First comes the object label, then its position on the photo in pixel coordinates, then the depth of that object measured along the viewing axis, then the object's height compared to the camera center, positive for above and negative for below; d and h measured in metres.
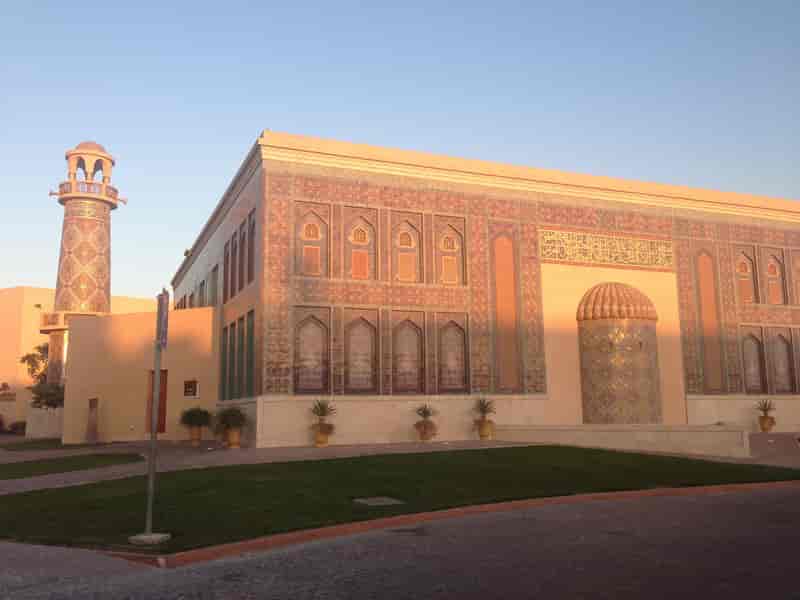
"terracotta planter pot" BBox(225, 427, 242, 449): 22.50 -0.93
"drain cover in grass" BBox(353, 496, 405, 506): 10.80 -1.45
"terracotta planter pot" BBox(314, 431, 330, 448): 21.44 -1.00
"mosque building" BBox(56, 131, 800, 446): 22.80 +3.66
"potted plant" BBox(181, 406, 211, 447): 25.30 -0.49
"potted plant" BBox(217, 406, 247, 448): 22.44 -0.56
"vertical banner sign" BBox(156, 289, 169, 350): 8.70 +1.06
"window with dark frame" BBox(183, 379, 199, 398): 27.84 +0.69
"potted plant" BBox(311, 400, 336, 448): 21.45 -0.60
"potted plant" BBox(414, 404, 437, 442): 22.78 -0.70
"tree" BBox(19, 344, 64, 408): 40.22 +0.76
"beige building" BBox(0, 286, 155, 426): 58.44 +6.67
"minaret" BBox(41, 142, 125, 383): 42.66 +9.21
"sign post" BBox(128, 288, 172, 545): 8.09 -0.06
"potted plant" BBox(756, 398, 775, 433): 27.77 -0.74
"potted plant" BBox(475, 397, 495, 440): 23.58 -0.59
